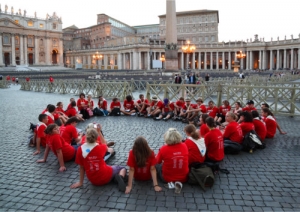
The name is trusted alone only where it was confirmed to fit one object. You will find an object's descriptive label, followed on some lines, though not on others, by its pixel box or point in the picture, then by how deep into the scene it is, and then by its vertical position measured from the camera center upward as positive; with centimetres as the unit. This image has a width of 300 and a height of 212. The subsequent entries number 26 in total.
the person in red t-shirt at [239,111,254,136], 719 -87
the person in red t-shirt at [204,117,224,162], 588 -115
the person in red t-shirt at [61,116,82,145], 669 -99
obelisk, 2598 +531
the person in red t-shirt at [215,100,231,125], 1016 -83
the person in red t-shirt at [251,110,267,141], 758 -104
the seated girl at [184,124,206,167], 553 -113
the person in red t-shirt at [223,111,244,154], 689 -118
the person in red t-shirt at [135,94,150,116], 1259 -72
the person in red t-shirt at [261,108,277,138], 823 -98
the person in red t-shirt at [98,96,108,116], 1302 -69
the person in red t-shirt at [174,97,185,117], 1172 -68
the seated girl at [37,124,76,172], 591 -110
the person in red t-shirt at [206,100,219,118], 1039 -76
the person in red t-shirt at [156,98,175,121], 1174 -85
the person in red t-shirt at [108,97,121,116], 1282 -82
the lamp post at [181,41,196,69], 3182 +475
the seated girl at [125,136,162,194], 482 -121
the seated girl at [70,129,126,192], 493 -129
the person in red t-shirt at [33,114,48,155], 717 -101
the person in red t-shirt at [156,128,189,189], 497 -121
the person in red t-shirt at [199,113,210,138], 679 -94
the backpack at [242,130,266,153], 703 -130
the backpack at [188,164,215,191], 497 -156
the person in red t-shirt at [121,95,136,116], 1287 -81
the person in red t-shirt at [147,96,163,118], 1197 -79
